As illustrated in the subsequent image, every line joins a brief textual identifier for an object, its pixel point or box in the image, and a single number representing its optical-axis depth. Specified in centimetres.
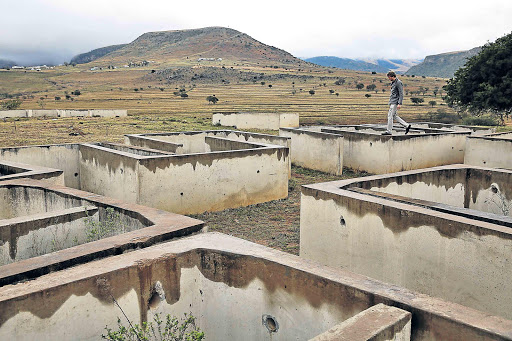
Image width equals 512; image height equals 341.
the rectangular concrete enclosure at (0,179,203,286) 475
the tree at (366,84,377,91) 8168
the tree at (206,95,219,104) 6221
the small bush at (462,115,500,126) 3631
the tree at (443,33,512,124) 2428
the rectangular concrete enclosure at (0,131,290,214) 1129
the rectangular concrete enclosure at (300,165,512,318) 573
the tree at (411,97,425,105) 5876
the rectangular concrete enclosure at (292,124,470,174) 1639
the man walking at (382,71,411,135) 1139
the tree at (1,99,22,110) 4941
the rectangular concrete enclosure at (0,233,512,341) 370
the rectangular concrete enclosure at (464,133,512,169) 1522
